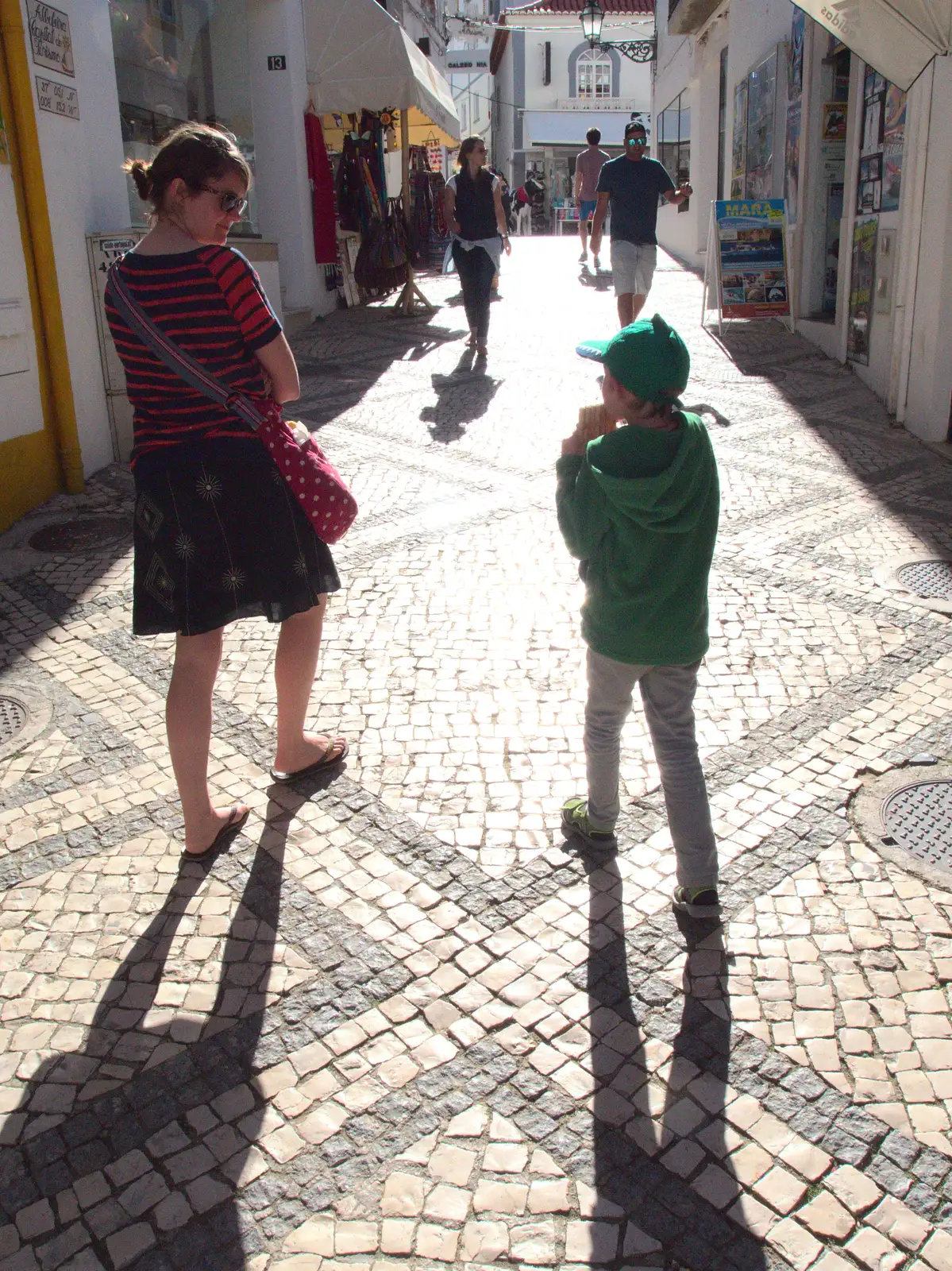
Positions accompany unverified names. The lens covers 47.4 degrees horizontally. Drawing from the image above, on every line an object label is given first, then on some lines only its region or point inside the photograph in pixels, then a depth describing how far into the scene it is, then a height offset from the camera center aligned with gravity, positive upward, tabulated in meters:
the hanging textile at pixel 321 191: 12.70 +0.74
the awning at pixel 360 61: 12.13 +2.10
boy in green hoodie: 2.35 -0.65
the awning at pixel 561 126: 44.75 +4.84
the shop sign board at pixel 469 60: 54.00 +9.05
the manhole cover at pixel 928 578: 4.67 -1.43
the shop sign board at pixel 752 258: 11.12 -0.14
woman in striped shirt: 2.52 -0.50
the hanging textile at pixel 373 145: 13.56 +1.31
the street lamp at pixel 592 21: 21.17 +4.26
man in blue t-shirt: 9.36 +0.32
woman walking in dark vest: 9.60 +0.27
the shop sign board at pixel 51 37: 5.94 +1.22
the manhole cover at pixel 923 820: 2.99 -1.57
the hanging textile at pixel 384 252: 12.99 +0.03
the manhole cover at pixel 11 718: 3.70 -1.49
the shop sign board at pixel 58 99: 6.02 +0.90
